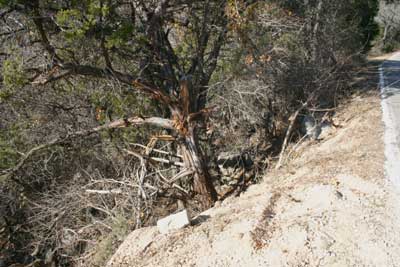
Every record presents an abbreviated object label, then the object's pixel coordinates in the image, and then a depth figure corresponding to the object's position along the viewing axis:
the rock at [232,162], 11.26
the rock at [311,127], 10.17
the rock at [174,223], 5.33
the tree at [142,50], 7.07
